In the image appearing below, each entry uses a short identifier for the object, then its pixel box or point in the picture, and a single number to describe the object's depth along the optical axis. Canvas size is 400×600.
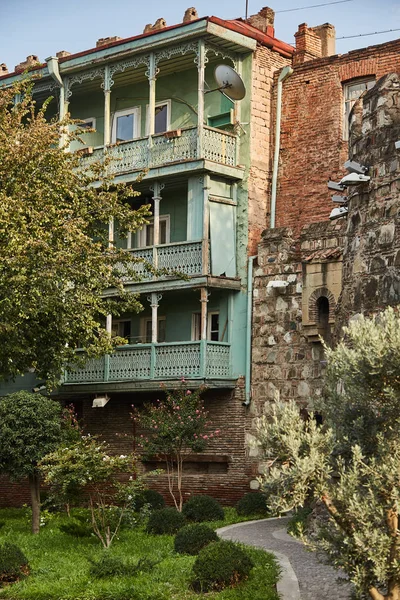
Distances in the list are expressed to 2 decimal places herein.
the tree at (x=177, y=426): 25.02
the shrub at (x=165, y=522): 21.86
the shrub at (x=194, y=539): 18.77
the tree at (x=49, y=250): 21.84
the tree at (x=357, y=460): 11.18
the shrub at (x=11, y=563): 17.72
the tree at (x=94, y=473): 20.81
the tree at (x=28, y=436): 24.03
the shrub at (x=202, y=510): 23.81
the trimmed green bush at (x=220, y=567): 15.83
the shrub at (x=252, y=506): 24.87
